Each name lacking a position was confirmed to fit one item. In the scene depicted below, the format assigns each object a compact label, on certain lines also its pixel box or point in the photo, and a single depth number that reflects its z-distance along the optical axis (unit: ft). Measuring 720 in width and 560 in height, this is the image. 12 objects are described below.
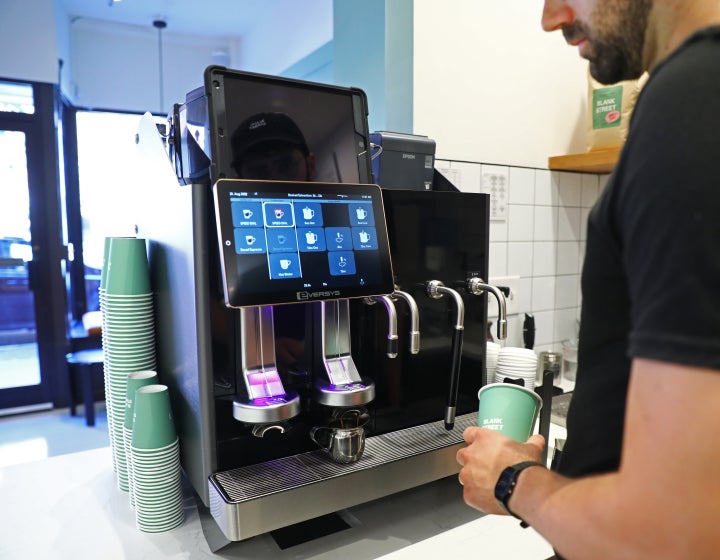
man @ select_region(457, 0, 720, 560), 1.08
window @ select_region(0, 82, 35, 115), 10.92
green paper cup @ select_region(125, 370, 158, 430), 2.88
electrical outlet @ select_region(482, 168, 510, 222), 4.99
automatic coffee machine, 2.45
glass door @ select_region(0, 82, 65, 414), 11.10
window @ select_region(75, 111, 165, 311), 12.80
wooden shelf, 5.14
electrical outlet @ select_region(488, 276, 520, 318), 5.06
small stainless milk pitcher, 2.65
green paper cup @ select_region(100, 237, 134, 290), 3.12
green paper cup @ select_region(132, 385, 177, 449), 2.71
